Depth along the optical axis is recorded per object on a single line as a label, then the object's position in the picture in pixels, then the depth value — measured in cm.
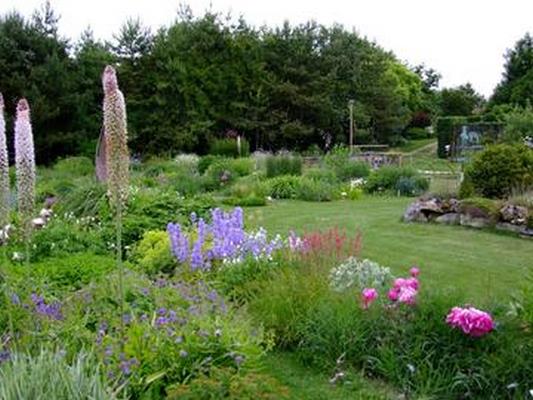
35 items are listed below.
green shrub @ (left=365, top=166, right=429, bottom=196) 1678
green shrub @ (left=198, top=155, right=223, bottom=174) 2127
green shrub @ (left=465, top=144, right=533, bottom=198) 1121
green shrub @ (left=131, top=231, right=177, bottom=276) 688
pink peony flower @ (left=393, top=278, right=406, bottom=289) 467
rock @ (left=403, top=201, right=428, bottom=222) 1111
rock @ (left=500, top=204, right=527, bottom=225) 965
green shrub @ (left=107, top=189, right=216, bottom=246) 851
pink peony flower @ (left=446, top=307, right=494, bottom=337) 418
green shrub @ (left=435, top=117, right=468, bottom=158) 3353
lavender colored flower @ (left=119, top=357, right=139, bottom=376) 359
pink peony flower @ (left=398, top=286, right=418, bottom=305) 454
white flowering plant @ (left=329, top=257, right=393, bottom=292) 540
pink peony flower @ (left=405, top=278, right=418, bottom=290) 466
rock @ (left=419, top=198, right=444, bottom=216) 1107
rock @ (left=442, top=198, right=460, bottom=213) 1087
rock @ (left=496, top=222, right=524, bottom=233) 962
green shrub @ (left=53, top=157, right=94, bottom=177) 2071
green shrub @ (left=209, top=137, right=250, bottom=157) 2735
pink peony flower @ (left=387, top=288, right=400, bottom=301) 464
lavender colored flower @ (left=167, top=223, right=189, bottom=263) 651
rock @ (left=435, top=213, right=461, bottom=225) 1070
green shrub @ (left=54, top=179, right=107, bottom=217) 1013
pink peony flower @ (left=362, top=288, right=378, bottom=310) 465
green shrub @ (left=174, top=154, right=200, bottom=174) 2102
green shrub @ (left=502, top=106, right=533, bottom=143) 1925
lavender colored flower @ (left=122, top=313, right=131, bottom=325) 442
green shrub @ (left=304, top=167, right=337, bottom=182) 1783
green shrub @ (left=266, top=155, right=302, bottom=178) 1895
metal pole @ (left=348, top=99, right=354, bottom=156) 3447
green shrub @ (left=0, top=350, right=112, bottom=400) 294
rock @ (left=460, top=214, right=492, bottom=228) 1016
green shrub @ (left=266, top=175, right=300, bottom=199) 1633
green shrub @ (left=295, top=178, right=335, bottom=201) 1580
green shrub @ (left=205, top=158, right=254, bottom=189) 1820
